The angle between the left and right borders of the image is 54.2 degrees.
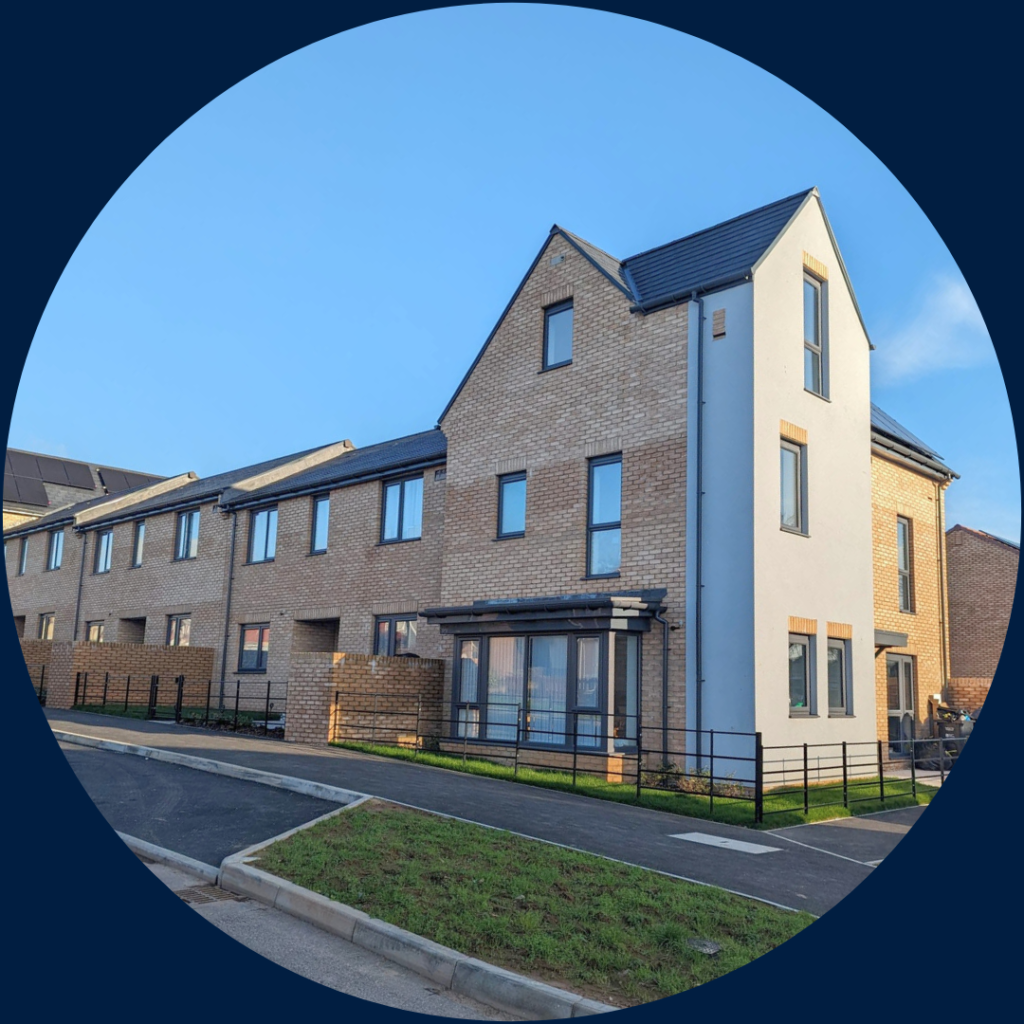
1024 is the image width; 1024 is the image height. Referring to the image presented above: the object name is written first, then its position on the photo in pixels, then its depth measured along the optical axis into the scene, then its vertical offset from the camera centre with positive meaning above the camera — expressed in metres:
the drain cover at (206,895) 8.05 -1.86
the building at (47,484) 46.78 +8.68
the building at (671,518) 15.81 +2.97
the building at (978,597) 26.48 +2.52
